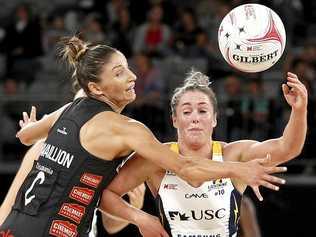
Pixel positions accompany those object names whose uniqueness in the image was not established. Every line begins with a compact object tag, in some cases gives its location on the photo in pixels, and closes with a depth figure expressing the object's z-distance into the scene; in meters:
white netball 9.37
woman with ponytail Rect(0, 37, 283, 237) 8.68
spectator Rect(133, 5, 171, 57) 20.81
